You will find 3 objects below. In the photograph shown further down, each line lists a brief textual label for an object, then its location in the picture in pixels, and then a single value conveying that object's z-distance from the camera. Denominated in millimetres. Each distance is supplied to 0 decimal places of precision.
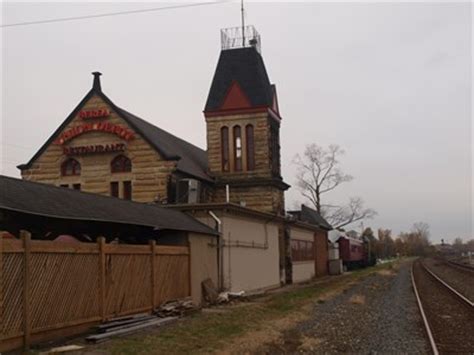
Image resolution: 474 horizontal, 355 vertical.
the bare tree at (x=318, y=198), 80312
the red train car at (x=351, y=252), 61969
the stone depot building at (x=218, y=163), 30703
